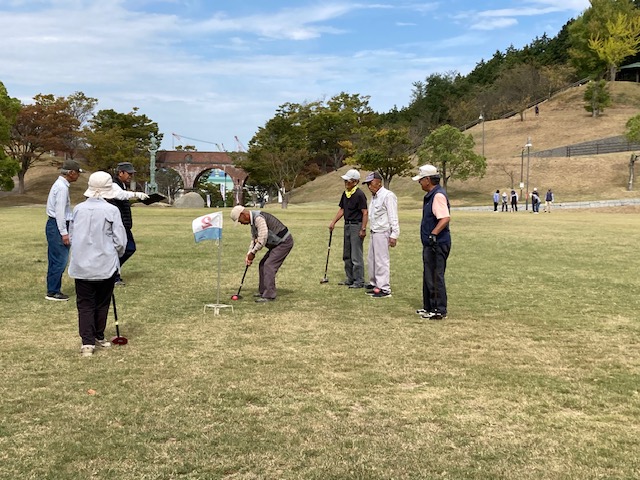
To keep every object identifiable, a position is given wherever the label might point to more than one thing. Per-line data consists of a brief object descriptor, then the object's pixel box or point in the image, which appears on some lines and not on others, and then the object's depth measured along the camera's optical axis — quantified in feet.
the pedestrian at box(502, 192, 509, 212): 149.28
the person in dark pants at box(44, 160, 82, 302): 27.09
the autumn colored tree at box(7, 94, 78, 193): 209.36
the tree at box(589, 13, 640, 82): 306.96
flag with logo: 27.24
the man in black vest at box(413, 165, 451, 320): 24.88
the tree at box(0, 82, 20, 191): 174.70
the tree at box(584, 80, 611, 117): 285.23
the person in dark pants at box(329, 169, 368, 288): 32.76
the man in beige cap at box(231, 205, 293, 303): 27.50
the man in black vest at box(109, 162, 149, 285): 30.68
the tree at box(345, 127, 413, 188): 194.08
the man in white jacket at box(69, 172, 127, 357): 19.30
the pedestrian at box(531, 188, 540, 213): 135.74
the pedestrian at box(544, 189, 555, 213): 134.99
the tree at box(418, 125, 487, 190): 189.78
